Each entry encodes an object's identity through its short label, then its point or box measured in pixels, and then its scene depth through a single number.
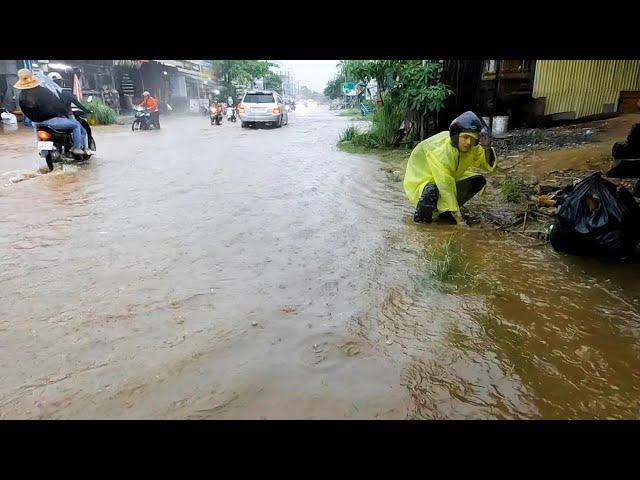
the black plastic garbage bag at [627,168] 5.25
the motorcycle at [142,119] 15.24
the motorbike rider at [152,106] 15.50
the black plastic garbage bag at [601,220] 3.22
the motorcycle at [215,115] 18.91
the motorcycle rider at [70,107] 7.36
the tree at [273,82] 43.55
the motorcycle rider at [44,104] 6.66
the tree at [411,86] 8.83
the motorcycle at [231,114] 21.51
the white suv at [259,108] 17.47
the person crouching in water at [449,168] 4.14
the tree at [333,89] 47.84
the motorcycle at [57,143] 7.04
